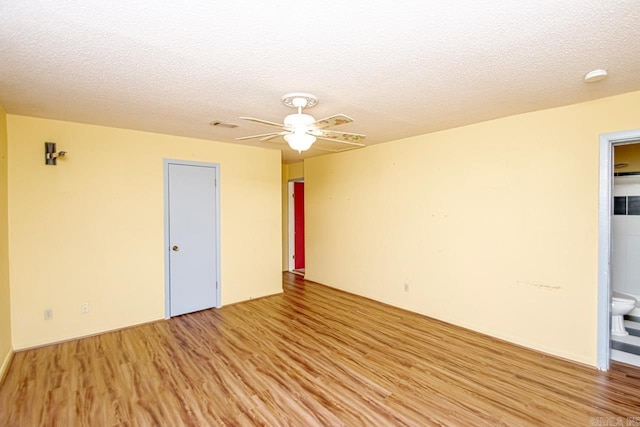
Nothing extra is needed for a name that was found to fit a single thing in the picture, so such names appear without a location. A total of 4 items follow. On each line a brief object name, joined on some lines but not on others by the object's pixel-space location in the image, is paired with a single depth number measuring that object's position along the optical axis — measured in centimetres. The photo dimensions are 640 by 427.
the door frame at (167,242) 403
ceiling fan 228
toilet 336
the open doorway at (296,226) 695
